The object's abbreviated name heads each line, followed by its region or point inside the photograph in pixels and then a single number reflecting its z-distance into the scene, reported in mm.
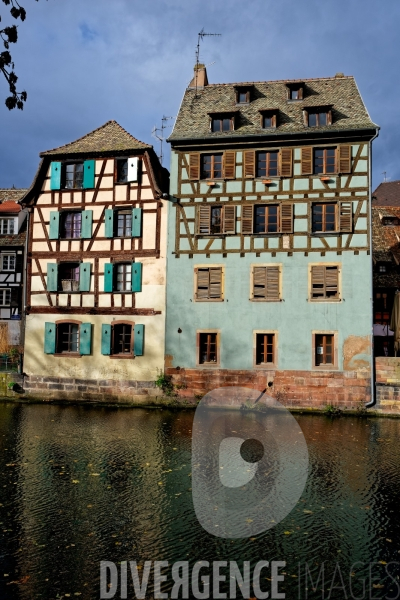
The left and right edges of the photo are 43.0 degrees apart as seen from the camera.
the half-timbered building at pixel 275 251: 20125
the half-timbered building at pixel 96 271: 21750
